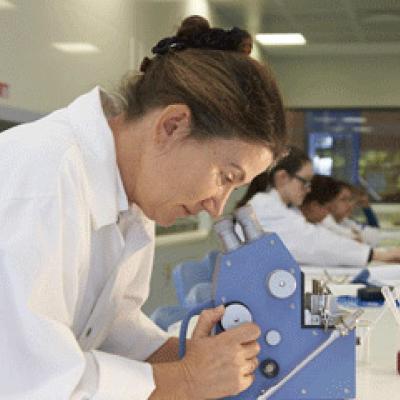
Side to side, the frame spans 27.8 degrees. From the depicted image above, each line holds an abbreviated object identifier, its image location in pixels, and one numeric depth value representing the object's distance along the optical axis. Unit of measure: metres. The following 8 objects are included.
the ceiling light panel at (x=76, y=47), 4.35
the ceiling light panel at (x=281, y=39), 9.42
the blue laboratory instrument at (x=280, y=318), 1.51
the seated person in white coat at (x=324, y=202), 6.45
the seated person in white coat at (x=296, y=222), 5.36
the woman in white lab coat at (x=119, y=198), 1.24
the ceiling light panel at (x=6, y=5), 3.65
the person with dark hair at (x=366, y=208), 8.12
